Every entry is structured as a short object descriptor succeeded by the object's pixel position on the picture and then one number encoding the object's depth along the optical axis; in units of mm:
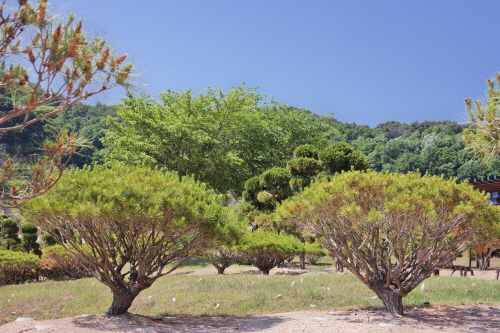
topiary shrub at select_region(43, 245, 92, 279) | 14924
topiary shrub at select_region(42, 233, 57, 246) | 17333
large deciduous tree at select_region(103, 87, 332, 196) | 21578
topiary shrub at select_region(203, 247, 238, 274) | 14055
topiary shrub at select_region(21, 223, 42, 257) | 17703
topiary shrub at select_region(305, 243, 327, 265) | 16753
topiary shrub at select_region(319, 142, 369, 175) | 14117
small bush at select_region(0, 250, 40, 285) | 13539
